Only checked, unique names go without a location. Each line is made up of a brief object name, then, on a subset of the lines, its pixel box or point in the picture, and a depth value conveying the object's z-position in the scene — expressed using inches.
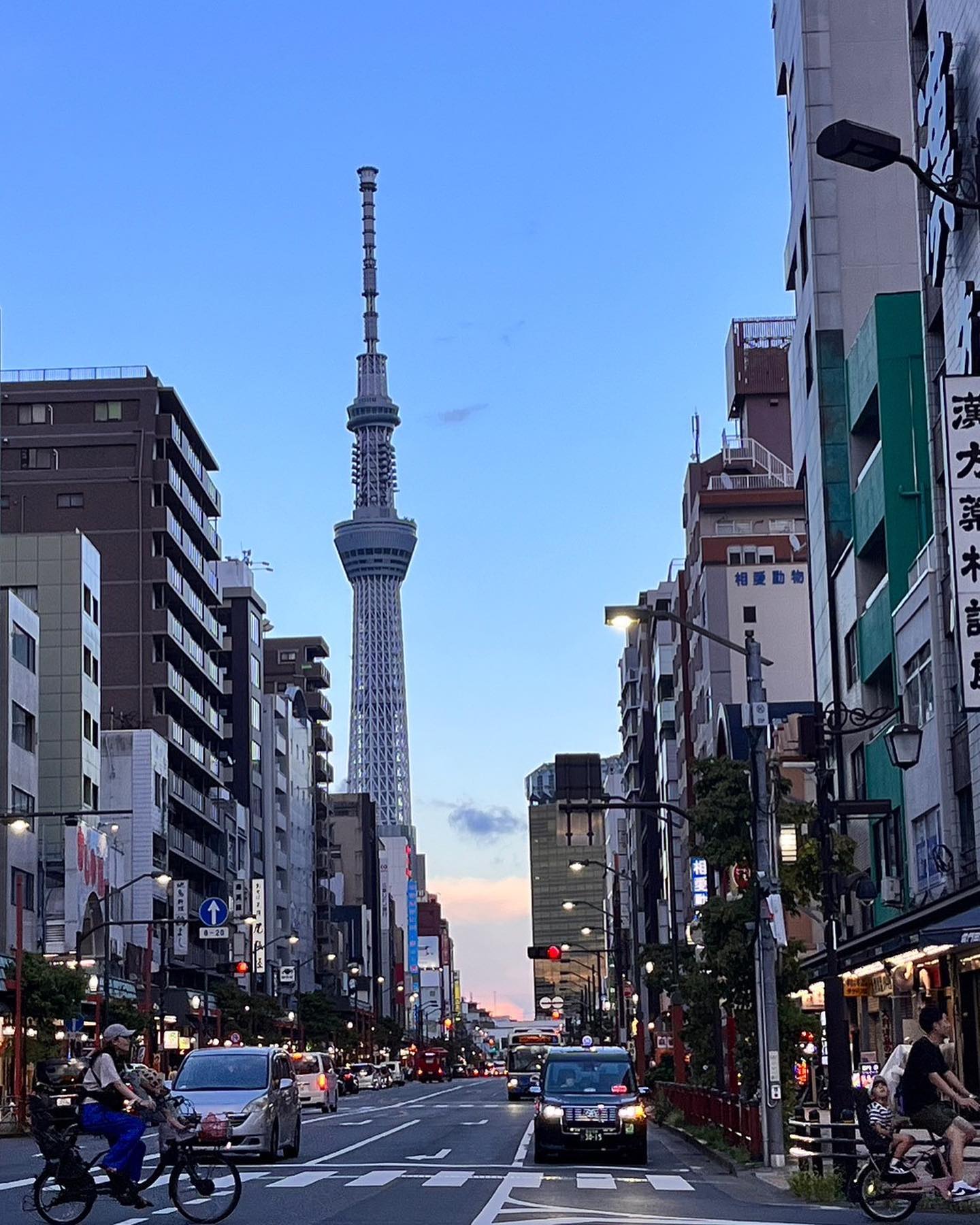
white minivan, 2623.0
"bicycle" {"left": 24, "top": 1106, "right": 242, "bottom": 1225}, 749.9
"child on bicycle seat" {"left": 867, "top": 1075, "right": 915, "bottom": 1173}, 741.9
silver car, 1230.3
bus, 3186.5
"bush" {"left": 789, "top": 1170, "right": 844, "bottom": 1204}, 906.1
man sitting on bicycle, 706.8
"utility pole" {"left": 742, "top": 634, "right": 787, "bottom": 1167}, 1181.7
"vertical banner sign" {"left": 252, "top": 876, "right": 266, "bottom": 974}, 4948.3
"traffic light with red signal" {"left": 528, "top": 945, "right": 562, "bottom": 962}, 3181.6
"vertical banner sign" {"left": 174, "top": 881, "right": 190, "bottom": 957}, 4001.0
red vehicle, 5802.2
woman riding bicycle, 749.9
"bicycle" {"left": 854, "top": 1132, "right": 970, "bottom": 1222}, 727.1
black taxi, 1301.7
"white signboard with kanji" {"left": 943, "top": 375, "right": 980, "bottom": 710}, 874.8
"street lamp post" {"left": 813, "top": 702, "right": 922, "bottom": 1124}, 1029.8
